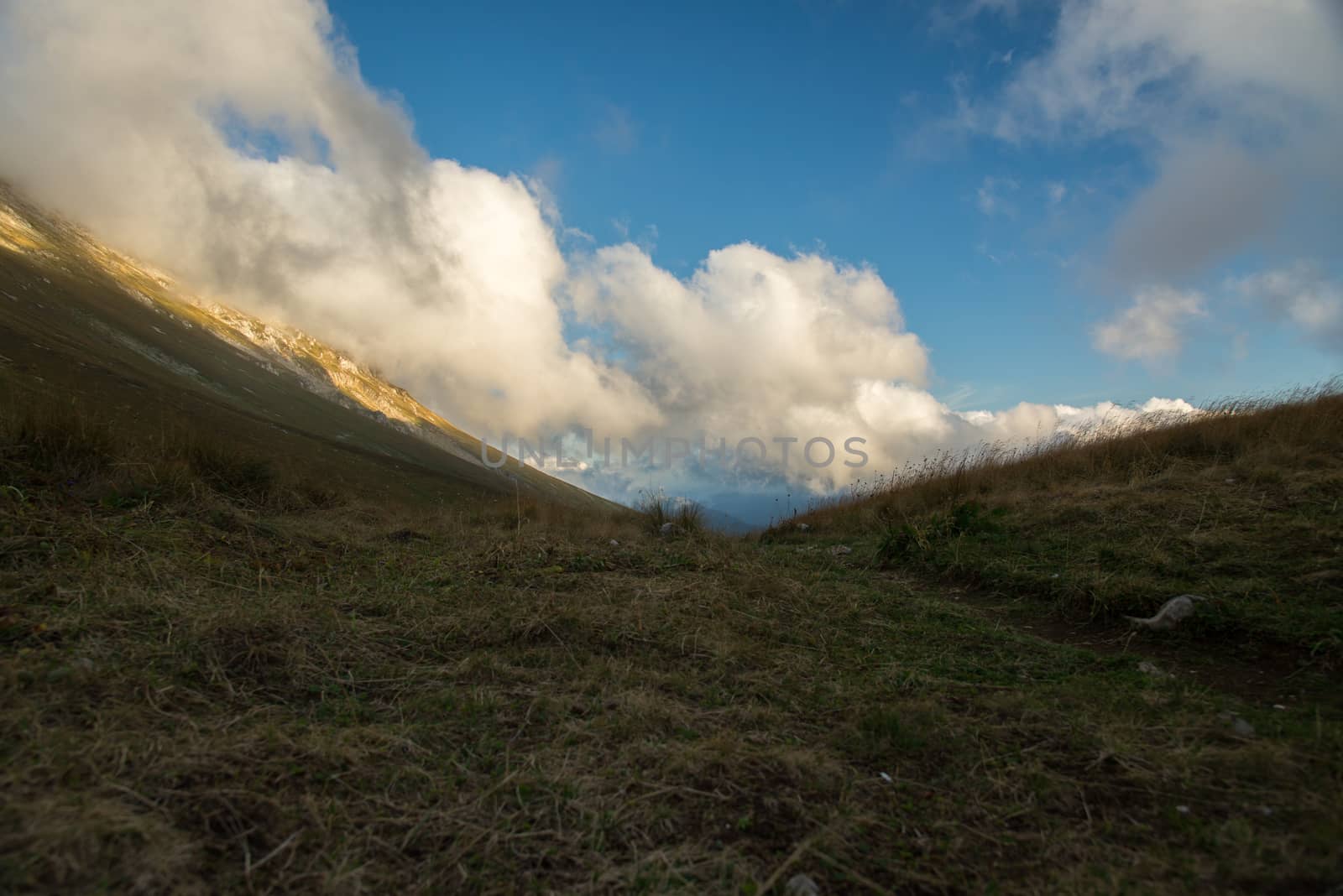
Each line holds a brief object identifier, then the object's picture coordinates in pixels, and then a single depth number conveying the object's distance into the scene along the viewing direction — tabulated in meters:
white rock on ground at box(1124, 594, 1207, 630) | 4.25
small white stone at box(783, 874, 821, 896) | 2.00
